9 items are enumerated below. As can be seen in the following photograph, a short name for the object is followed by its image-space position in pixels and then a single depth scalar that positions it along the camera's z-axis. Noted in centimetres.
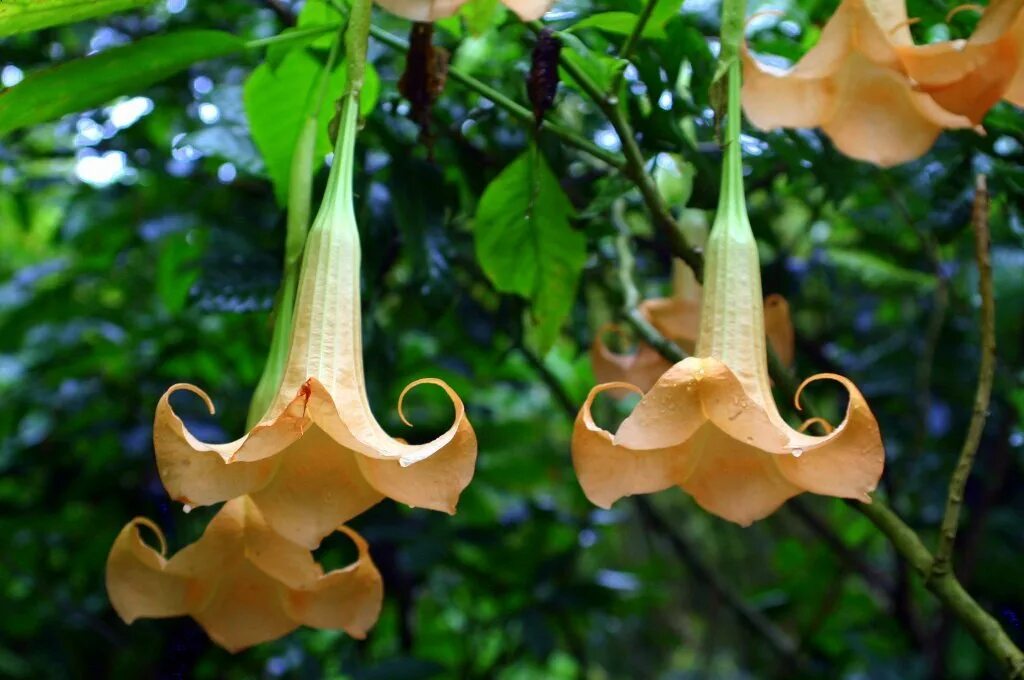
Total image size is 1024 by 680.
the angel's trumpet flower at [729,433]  56
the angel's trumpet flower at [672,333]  92
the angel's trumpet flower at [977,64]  66
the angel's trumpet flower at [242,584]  68
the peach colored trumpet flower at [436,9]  62
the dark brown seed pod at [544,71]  77
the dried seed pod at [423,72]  78
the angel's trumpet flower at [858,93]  73
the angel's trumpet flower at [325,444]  55
